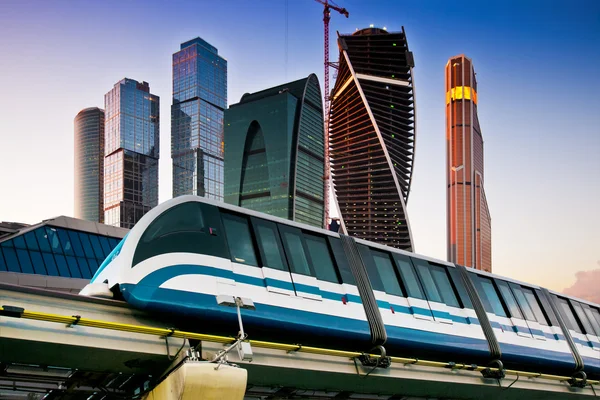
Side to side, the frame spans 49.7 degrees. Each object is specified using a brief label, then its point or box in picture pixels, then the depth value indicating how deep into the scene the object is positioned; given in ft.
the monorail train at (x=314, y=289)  33.58
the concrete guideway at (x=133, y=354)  27.99
